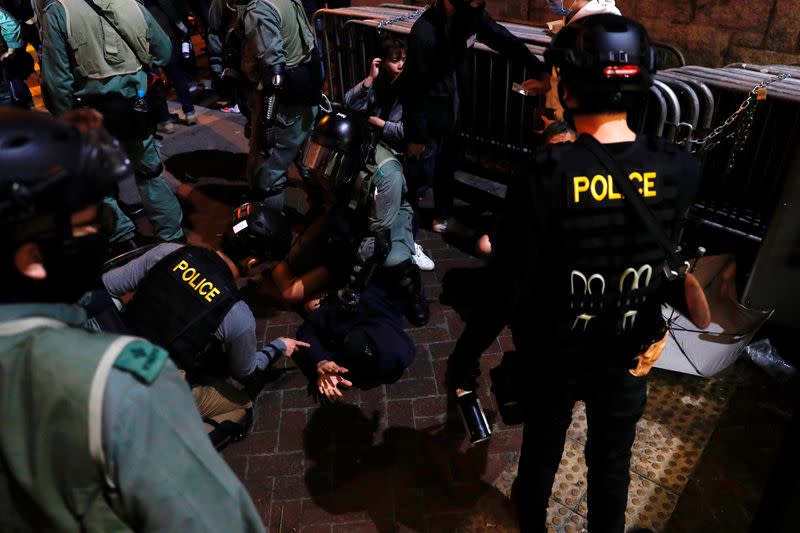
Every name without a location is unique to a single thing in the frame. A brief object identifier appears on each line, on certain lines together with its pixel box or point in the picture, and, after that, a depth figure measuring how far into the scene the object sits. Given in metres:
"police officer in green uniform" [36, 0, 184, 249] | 4.48
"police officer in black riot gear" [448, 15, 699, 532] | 2.05
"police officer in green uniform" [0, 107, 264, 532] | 1.24
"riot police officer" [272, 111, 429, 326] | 3.87
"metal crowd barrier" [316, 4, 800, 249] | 4.04
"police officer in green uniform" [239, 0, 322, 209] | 5.02
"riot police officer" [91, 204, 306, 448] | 2.89
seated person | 5.13
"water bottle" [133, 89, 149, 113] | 4.89
